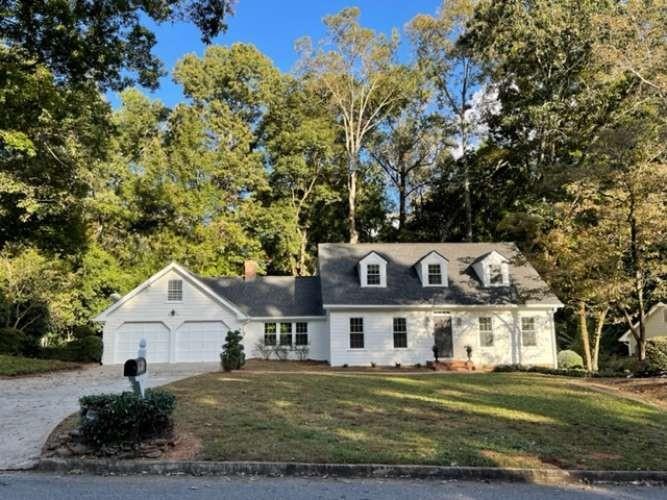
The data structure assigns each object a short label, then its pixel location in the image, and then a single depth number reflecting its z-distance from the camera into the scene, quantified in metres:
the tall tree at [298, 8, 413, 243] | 35.34
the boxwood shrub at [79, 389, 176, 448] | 7.07
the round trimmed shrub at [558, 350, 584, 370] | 22.26
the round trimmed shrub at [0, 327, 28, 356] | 22.77
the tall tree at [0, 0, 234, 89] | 11.27
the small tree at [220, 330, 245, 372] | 18.34
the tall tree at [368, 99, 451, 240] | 38.19
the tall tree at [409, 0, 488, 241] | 35.31
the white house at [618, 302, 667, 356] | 35.50
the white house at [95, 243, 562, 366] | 23.09
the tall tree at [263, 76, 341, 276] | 35.53
